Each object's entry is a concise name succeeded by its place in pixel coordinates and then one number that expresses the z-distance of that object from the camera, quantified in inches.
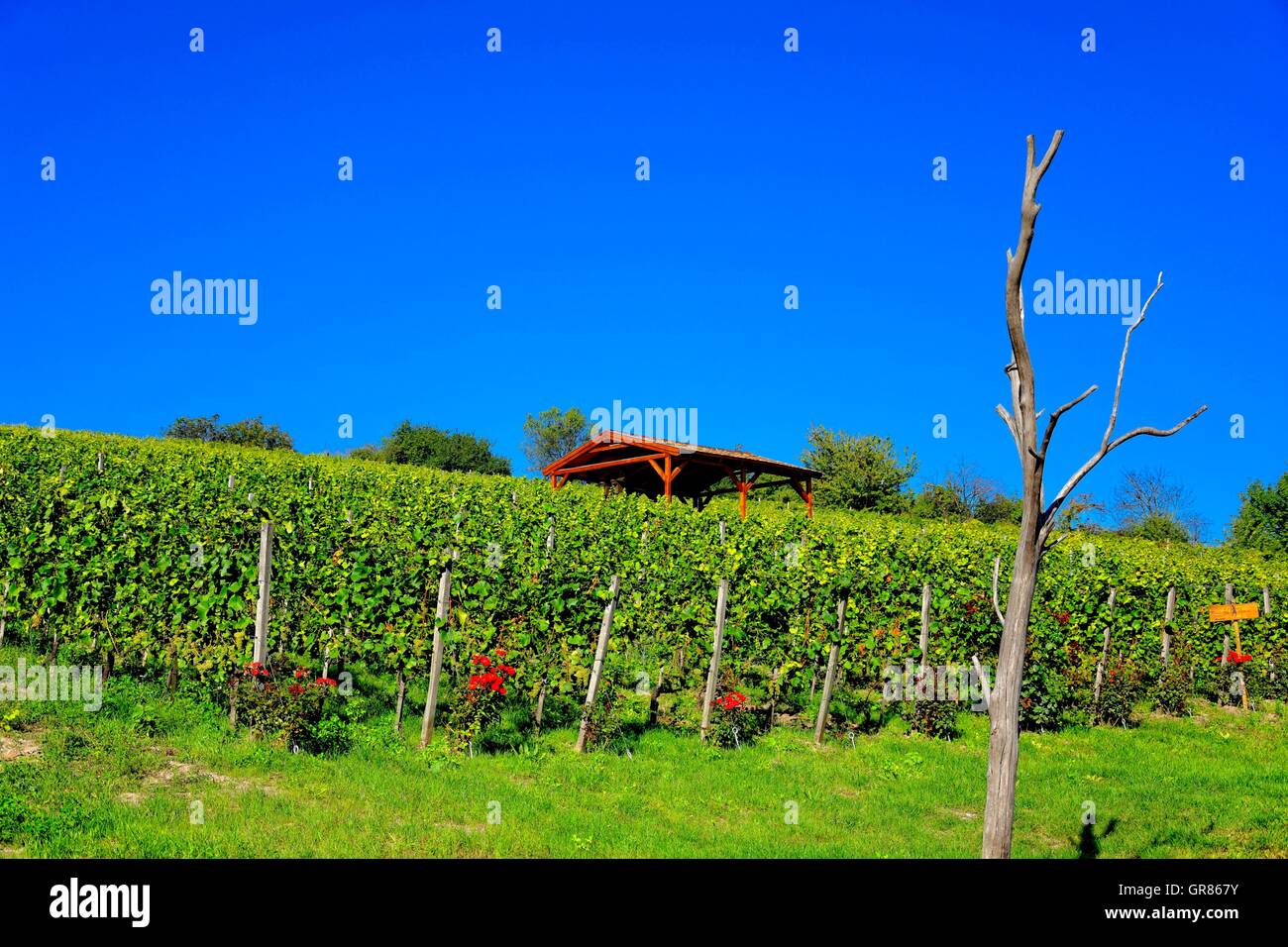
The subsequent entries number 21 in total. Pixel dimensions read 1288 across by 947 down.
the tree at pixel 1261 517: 1915.6
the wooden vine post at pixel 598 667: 393.4
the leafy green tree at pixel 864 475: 1948.8
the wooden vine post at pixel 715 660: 431.8
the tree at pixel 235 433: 2568.9
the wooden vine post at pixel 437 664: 376.8
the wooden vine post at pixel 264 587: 387.5
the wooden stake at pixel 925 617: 515.5
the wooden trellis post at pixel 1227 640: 647.8
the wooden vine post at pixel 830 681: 450.0
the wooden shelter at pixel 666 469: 1225.4
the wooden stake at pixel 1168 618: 626.6
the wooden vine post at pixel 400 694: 384.7
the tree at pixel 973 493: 2300.7
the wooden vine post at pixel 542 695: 406.6
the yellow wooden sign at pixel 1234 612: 626.5
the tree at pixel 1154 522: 1982.0
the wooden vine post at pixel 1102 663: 548.0
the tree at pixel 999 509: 2206.0
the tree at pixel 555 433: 3998.5
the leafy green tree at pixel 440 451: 2726.4
